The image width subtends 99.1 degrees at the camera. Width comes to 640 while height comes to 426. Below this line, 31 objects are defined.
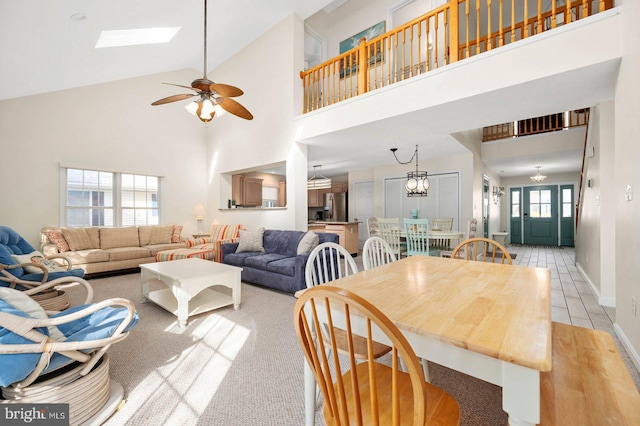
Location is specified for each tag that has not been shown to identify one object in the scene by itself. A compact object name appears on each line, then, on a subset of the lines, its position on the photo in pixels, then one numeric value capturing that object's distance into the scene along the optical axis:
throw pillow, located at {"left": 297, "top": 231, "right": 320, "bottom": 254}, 3.72
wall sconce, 8.77
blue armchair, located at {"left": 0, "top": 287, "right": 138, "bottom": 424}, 1.22
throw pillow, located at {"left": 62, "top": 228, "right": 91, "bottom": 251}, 4.54
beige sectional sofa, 4.39
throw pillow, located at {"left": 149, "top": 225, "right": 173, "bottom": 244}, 5.57
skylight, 3.65
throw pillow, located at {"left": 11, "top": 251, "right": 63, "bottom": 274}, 2.86
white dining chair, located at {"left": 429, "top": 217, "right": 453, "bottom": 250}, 5.63
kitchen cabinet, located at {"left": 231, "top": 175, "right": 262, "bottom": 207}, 6.70
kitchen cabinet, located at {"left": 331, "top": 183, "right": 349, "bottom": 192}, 8.98
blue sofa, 3.60
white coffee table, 2.69
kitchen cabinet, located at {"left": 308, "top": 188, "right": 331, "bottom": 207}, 9.21
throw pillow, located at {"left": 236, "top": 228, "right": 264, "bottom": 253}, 4.61
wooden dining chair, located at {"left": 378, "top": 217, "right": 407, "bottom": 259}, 4.57
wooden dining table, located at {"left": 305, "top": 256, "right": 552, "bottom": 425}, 0.70
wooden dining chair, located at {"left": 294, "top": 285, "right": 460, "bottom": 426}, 0.68
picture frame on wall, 5.45
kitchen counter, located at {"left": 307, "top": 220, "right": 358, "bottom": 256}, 6.46
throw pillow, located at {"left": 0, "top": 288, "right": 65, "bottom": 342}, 1.43
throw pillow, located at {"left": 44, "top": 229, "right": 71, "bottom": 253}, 4.42
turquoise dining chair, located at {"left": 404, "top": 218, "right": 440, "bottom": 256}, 4.16
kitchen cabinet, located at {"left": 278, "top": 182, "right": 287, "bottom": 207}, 8.34
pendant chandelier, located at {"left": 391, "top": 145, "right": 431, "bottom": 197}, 5.16
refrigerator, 8.84
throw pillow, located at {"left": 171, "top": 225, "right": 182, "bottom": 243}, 5.81
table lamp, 6.52
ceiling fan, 2.83
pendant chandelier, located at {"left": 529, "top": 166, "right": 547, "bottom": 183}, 7.77
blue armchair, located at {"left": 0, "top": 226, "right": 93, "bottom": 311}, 2.41
